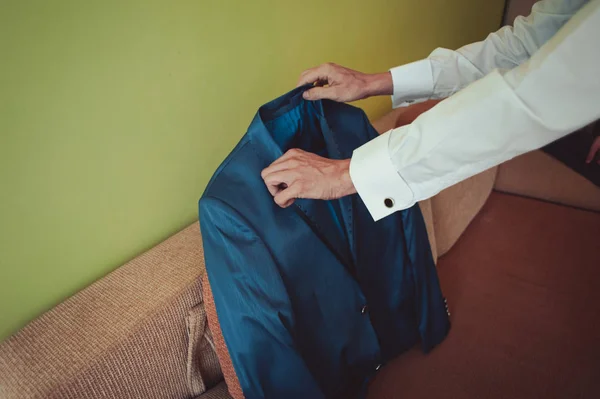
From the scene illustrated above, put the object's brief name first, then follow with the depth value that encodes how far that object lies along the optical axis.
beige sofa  0.71
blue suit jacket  0.76
